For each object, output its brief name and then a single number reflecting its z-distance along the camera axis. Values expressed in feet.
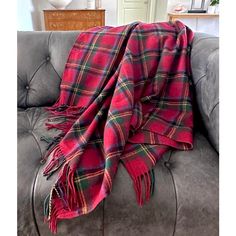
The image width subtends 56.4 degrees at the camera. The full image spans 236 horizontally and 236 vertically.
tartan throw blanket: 1.88
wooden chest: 8.04
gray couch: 1.84
